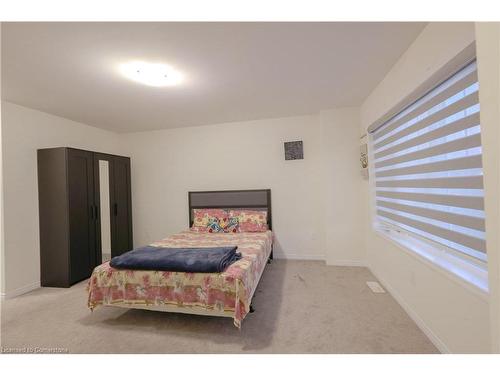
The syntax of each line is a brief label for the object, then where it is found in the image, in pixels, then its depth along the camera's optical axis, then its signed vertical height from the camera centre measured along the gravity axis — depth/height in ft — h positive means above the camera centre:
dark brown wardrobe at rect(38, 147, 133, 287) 9.65 -0.76
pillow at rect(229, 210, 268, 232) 11.61 -1.59
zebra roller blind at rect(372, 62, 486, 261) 4.38 +0.39
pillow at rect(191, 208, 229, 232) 11.97 -1.38
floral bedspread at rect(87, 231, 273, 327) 6.01 -2.71
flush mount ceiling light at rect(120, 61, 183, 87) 6.70 +3.85
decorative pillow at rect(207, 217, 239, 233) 11.66 -1.79
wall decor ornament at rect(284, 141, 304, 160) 12.16 +2.06
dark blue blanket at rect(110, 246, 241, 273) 6.27 -1.97
